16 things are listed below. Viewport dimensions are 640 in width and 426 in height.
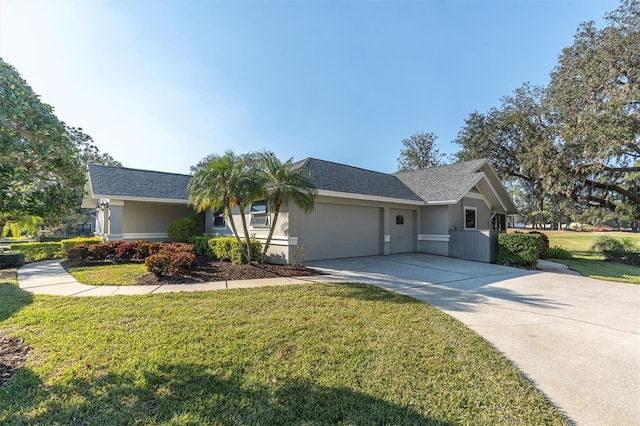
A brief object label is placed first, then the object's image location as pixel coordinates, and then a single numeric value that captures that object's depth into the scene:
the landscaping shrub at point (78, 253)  10.89
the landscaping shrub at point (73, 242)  12.49
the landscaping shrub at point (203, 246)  12.12
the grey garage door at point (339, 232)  11.62
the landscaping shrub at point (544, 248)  15.52
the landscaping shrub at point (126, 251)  11.36
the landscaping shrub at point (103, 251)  11.08
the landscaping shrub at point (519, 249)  11.70
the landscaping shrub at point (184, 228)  14.74
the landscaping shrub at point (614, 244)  16.17
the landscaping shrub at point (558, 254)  16.21
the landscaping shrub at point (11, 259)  10.72
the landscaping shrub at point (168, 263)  7.98
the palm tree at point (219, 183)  9.09
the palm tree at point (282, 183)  9.27
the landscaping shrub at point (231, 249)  10.35
